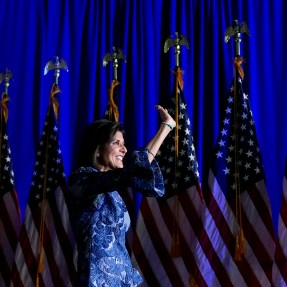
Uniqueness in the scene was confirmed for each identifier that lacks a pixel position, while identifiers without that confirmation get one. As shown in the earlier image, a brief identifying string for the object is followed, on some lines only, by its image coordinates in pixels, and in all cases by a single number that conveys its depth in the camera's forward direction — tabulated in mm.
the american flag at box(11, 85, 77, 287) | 6387
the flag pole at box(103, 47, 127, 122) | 6559
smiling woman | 3459
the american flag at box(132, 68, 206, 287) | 6031
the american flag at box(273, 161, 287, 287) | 5727
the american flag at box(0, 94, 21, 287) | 6637
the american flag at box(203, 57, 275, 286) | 5844
